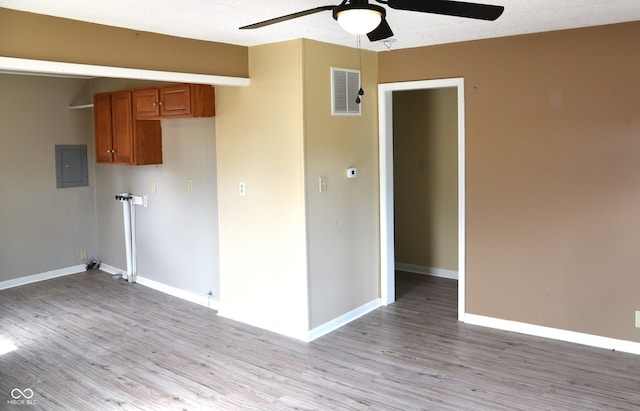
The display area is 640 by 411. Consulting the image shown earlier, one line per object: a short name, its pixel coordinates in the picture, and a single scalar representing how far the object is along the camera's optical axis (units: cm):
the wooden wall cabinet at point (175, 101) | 446
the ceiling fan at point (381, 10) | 208
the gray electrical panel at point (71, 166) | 621
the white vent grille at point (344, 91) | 427
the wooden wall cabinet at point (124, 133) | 527
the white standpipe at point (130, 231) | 592
